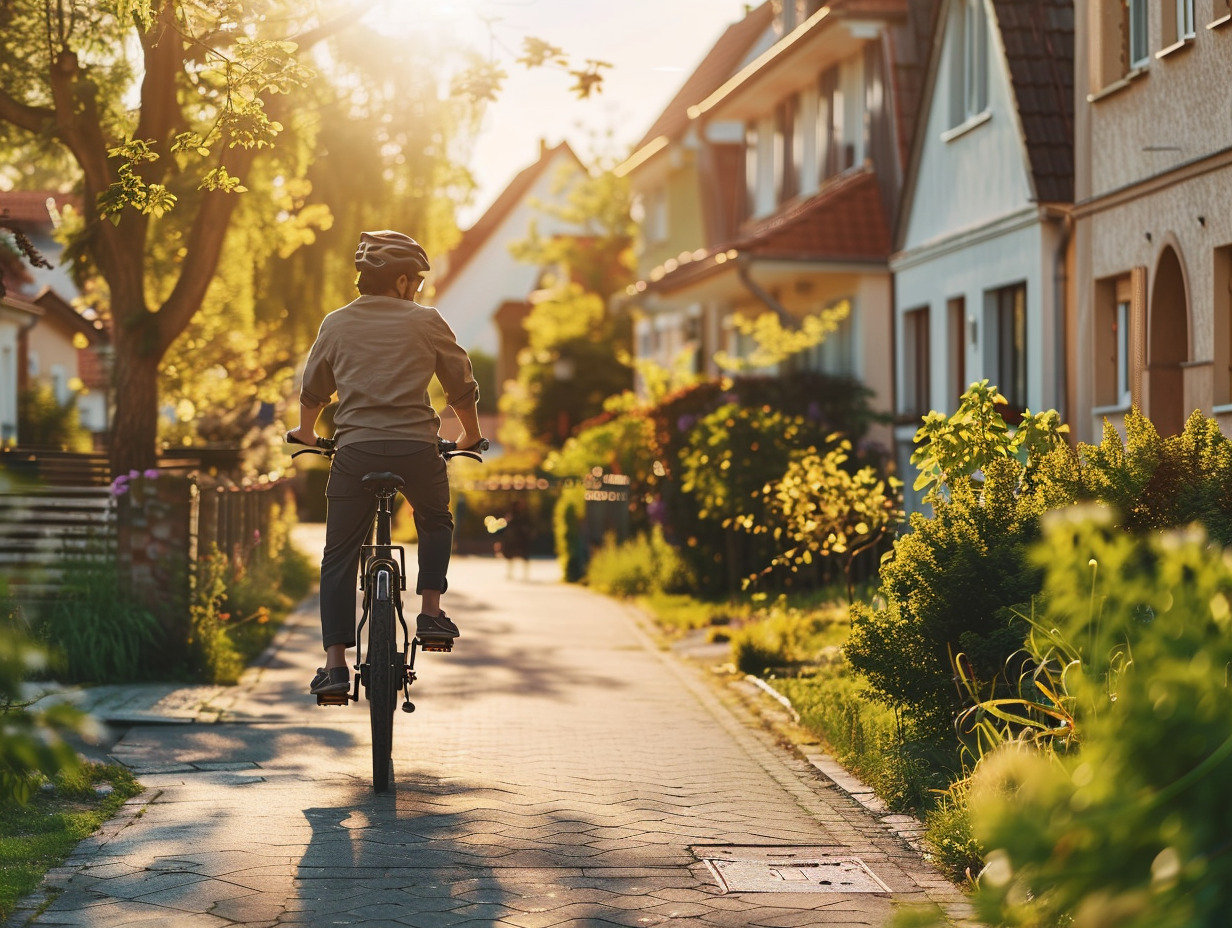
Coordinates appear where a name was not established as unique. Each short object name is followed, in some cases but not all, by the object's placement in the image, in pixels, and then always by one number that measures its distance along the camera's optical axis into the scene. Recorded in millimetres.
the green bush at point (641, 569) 20922
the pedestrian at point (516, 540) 28406
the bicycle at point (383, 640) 7664
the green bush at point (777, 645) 12914
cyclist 8023
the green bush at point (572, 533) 26375
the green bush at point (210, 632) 12141
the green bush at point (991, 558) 7684
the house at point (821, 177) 22969
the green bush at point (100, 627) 11703
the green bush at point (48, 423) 30969
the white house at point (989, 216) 17000
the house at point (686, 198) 31562
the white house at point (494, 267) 67125
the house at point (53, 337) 29172
